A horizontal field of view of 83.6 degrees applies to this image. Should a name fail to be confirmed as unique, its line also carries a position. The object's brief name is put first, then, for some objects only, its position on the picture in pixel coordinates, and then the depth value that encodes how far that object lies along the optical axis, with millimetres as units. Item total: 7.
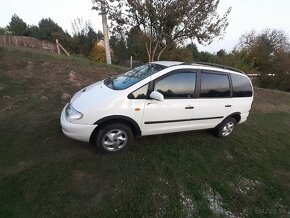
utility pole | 8108
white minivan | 2709
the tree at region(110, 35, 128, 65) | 16983
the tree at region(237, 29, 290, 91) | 13992
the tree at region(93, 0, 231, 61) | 8748
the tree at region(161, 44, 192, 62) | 14037
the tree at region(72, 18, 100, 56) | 15324
